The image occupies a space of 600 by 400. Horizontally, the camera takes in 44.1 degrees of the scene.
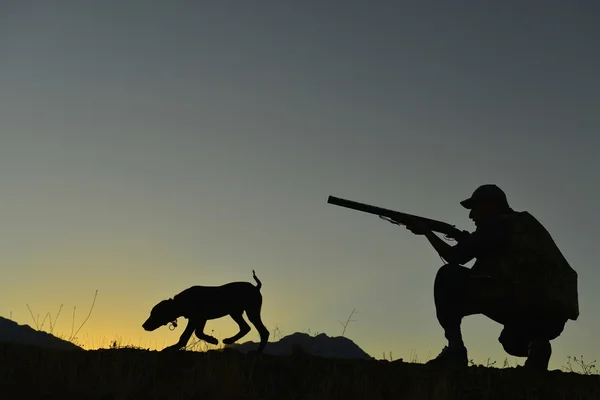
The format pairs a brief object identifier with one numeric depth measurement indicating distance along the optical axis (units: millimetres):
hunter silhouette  9555
